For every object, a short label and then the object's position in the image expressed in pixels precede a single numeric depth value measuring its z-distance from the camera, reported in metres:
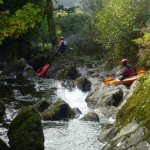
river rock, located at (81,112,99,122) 20.36
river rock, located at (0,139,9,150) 13.94
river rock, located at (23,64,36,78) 39.81
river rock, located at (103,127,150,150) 12.77
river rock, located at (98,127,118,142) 15.82
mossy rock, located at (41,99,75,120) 20.97
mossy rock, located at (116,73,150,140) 13.88
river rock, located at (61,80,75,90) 31.63
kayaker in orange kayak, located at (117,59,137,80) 26.14
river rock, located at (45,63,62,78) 38.66
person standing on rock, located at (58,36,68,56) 42.13
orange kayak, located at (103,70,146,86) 25.16
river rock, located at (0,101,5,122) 21.33
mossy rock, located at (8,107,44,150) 14.78
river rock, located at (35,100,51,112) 22.89
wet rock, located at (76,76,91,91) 30.50
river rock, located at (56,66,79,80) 36.00
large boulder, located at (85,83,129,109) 23.03
